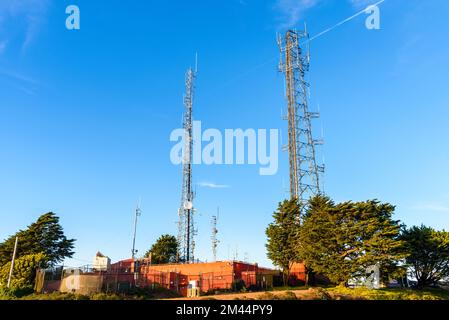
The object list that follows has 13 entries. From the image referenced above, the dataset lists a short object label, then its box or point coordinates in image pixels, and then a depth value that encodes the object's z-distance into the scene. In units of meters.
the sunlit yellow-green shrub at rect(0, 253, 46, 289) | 45.12
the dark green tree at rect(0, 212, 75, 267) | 60.11
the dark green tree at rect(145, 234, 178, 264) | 74.88
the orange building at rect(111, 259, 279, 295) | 45.06
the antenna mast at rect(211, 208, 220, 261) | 74.74
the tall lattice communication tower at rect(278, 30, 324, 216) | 56.69
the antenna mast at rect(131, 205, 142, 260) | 62.01
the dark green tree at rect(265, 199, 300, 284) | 50.97
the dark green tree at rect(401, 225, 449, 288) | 49.50
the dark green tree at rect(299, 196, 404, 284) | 39.69
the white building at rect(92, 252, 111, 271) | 50.94
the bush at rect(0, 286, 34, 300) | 34.78
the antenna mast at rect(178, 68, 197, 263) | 62.34
